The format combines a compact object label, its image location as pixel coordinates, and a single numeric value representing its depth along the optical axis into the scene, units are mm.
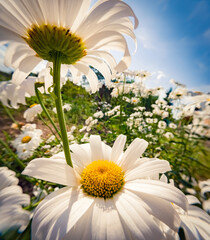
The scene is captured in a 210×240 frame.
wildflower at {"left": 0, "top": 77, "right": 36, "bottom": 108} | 74
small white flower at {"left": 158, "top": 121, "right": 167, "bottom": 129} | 1165
